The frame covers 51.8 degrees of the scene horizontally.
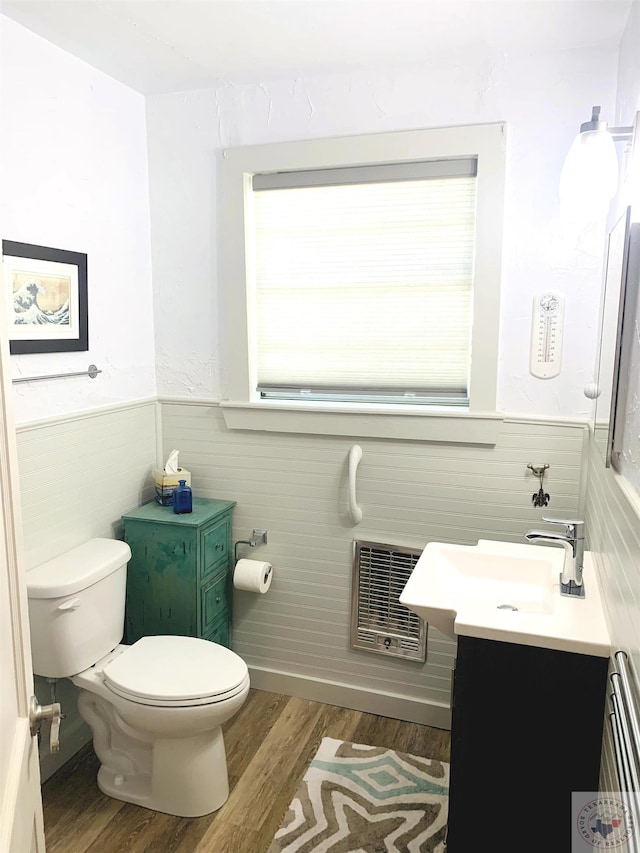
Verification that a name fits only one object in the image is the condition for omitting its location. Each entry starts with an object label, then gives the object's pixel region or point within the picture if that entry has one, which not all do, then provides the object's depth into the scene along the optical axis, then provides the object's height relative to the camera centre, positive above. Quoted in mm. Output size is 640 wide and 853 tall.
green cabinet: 2463 -919
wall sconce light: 1585 +402
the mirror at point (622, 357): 1337 -59
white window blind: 2344 +176
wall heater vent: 2521 -1070
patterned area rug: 1978 -1517
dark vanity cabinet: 1474 -939
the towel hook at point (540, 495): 2302 -573
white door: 871 -502
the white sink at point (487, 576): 1833 -721
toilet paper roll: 2602 -971
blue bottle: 2533 -656
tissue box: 2629 -628
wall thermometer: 2211 -14
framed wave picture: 2002 +88
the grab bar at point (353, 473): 2471 -537
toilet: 1998 -1097
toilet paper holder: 2697 -854
